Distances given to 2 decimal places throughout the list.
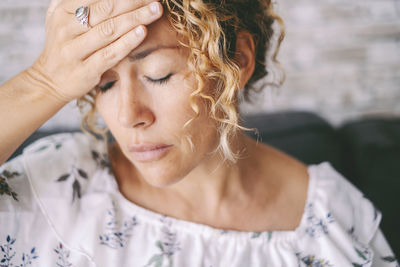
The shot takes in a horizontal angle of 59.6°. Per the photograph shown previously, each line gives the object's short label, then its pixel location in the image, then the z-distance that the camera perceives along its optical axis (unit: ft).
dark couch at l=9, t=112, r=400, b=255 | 4.58
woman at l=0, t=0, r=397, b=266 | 2.44
